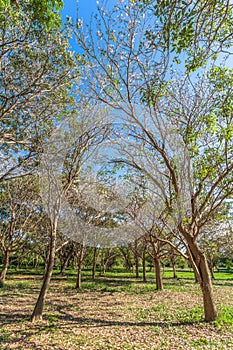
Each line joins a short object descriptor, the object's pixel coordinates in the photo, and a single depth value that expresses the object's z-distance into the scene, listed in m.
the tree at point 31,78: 6.01
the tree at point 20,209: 16.86
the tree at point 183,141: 6.71
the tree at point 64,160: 8.47
